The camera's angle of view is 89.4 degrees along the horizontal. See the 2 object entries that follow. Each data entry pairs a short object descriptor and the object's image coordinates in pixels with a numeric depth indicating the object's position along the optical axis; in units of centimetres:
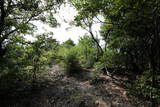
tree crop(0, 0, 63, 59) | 404
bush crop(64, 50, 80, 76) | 545
